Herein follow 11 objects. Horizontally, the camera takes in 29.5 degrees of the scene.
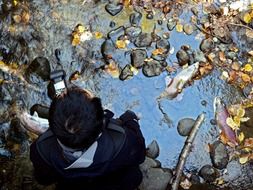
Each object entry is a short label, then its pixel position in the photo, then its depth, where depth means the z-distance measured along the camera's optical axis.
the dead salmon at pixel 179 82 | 5.53
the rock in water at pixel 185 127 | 5.38
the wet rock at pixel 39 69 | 5.52
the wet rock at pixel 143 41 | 5.69
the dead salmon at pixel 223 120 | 5.38
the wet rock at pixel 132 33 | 5.71
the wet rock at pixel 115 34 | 5.70
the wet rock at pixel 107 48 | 5.64
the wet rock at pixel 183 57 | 5.61
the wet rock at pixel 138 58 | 5.58
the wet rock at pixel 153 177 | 5.18
